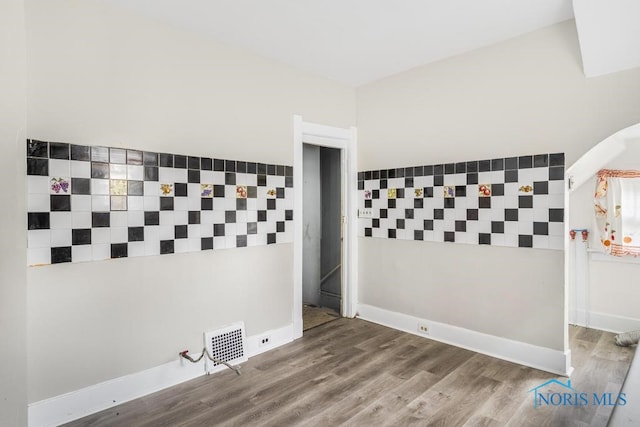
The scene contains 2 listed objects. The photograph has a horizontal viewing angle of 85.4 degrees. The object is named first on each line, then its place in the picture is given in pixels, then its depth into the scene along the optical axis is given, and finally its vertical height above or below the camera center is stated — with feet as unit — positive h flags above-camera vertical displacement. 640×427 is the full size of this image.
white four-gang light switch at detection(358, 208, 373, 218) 11.94 -0.10
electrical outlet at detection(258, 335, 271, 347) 9.45 -3.57
